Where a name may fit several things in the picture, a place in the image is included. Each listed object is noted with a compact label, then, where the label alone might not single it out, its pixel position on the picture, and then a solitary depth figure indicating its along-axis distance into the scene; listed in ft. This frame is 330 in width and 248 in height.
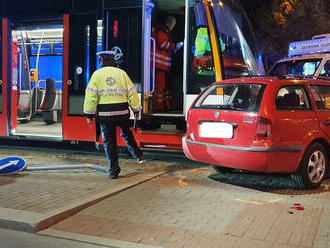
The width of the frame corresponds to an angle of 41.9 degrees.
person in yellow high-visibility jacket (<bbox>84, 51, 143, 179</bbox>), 20.10
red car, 17.94
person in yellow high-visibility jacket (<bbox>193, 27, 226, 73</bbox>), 25.00
